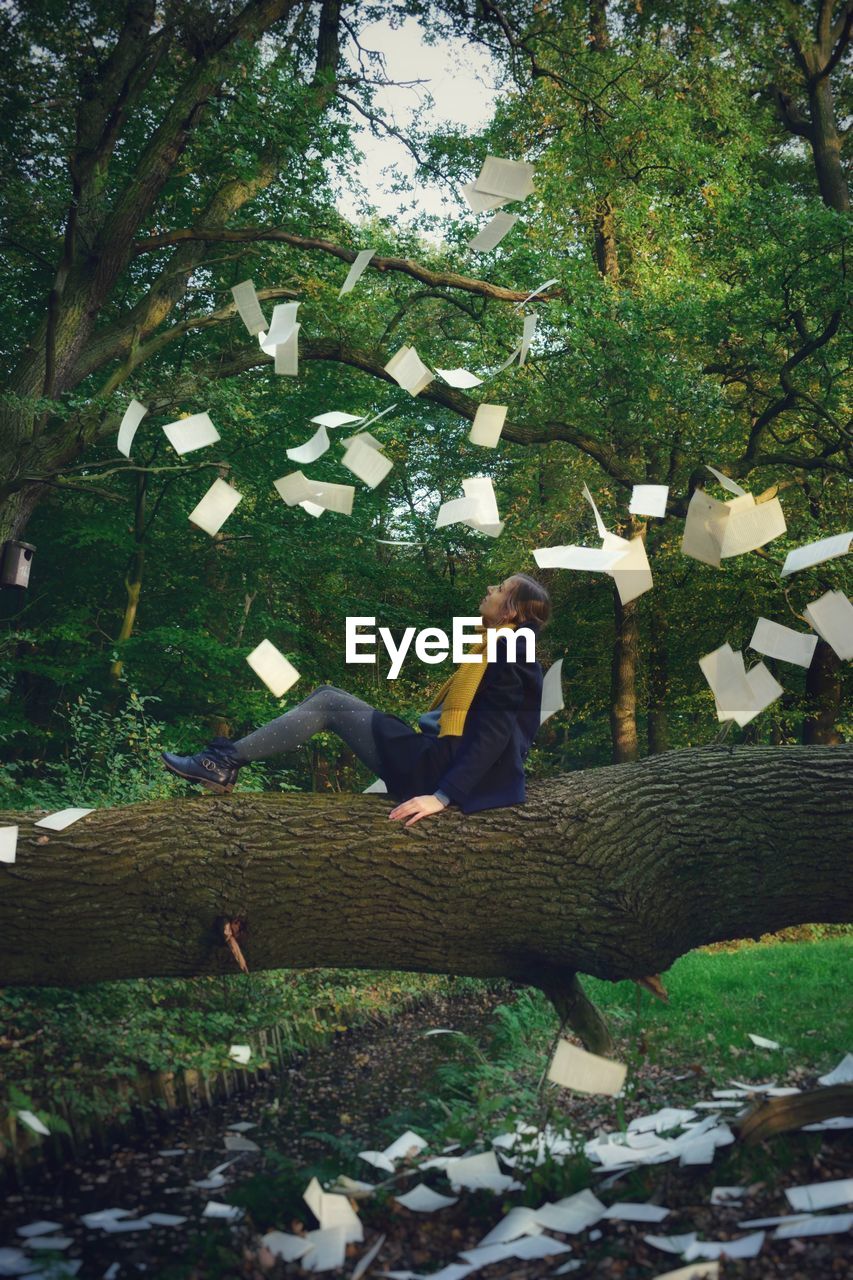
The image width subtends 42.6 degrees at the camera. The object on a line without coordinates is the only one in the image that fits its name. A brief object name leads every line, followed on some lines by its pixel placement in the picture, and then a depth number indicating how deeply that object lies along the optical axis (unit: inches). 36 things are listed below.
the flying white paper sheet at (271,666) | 148.3
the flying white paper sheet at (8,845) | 132.6
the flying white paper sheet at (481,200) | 168.5
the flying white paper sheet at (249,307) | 165.5
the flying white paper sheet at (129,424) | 168.2
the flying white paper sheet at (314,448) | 163.2
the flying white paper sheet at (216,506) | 157.0
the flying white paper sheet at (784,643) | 151.8
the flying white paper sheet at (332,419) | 147.0
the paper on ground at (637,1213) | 111.1
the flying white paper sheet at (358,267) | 164.4
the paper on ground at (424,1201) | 125.7
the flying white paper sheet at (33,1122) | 144.0
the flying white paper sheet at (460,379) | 154.9
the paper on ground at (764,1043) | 190.1
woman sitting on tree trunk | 139.1
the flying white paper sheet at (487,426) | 161.9
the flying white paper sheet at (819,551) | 149.2
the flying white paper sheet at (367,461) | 159.8
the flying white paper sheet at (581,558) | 147.9
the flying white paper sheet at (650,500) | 159.8
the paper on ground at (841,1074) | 151.8
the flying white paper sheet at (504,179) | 166.2
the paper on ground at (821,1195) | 107.3
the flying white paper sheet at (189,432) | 160.4
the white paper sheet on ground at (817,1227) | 101.1
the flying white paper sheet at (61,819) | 136.2
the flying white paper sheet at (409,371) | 164.1
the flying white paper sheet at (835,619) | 147.3
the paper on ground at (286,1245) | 115.6
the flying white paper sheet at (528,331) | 161.6
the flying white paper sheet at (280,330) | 161.9
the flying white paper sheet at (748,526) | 154.2
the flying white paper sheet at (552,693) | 153.1
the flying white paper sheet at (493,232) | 161.8
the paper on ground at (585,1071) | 130.7
